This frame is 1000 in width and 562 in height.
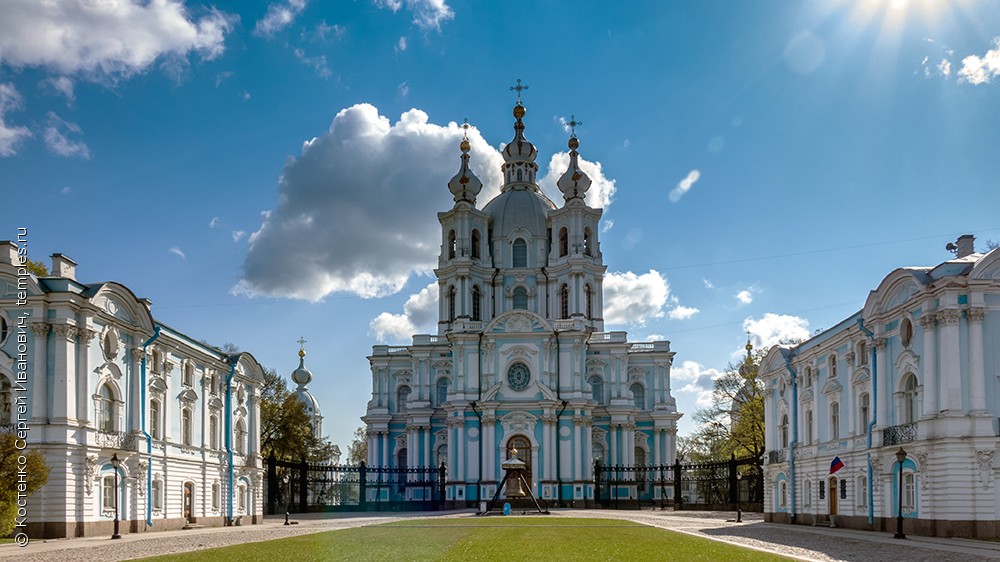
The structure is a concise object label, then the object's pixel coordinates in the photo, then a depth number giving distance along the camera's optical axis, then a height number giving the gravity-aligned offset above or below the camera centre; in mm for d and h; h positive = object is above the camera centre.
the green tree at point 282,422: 64062 -3487
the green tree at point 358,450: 114562 -9466
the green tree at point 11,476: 27094 -2846
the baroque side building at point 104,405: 30609 -1243
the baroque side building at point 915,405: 29422 -1375
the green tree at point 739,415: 59281 -3077
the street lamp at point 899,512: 29638 -4292
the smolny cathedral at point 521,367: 66062 -212
